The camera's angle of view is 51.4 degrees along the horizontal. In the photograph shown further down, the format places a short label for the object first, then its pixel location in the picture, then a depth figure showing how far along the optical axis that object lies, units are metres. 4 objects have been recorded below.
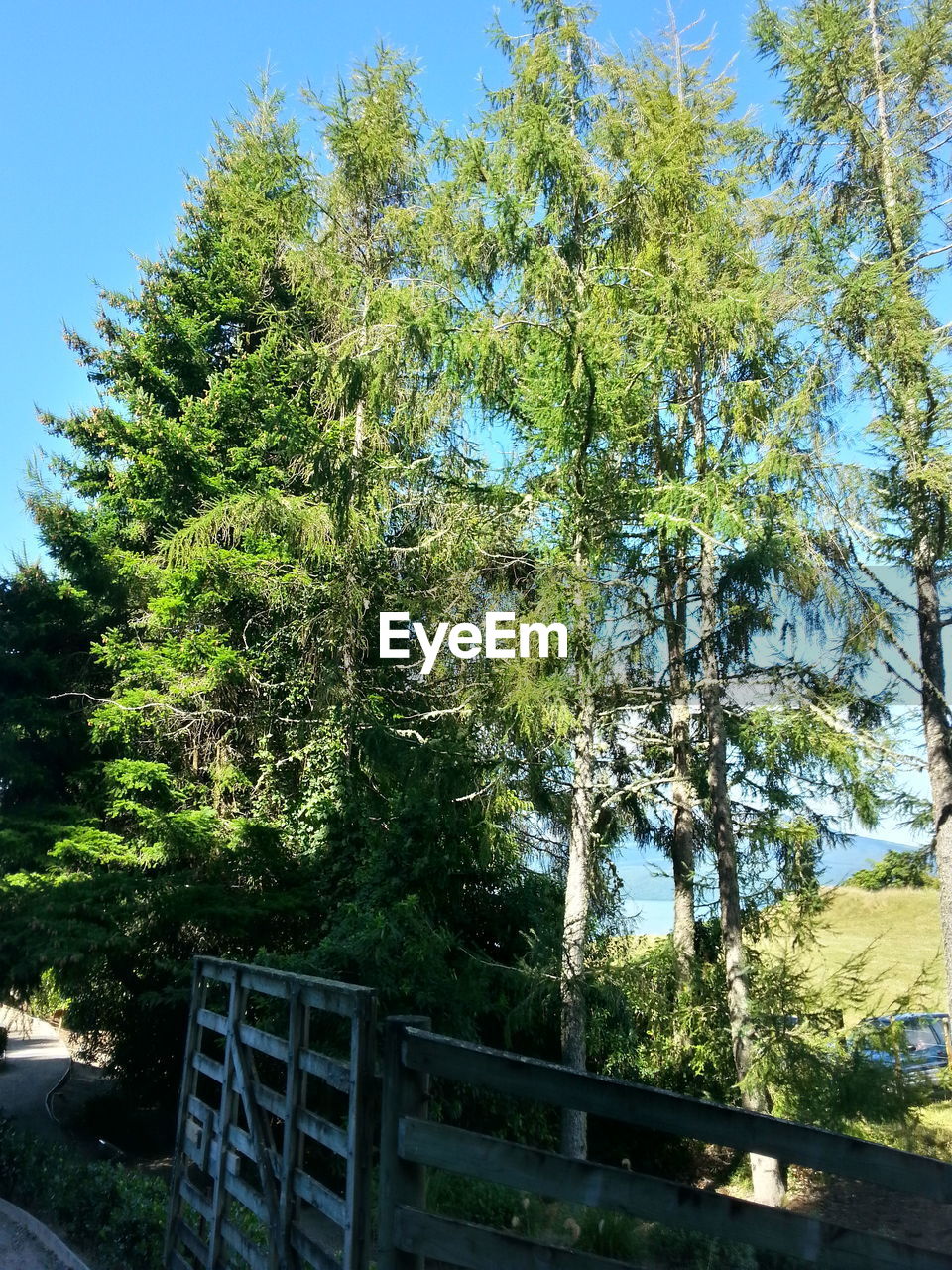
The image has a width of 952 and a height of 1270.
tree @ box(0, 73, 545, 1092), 9.52
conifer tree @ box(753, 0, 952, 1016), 8.50
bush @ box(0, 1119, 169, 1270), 5.58
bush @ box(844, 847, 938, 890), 9.86
